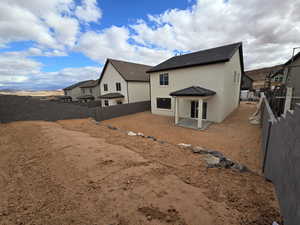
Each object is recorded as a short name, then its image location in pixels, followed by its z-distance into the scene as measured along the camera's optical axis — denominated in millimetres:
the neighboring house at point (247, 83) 32456
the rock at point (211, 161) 3797
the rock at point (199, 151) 4902
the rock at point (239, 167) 3611
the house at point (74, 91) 33562
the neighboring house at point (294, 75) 12023
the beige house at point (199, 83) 10094
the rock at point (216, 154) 4532
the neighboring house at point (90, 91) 26442
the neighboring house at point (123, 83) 18156
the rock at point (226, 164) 3789
